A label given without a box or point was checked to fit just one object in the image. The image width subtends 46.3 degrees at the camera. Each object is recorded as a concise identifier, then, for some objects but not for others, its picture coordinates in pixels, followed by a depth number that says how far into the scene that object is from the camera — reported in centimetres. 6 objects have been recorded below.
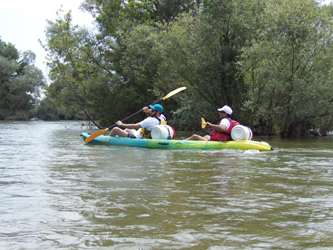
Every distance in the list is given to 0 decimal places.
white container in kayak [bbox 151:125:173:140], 975
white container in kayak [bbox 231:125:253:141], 899
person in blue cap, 998
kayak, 892
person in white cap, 896
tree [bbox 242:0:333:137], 1435
